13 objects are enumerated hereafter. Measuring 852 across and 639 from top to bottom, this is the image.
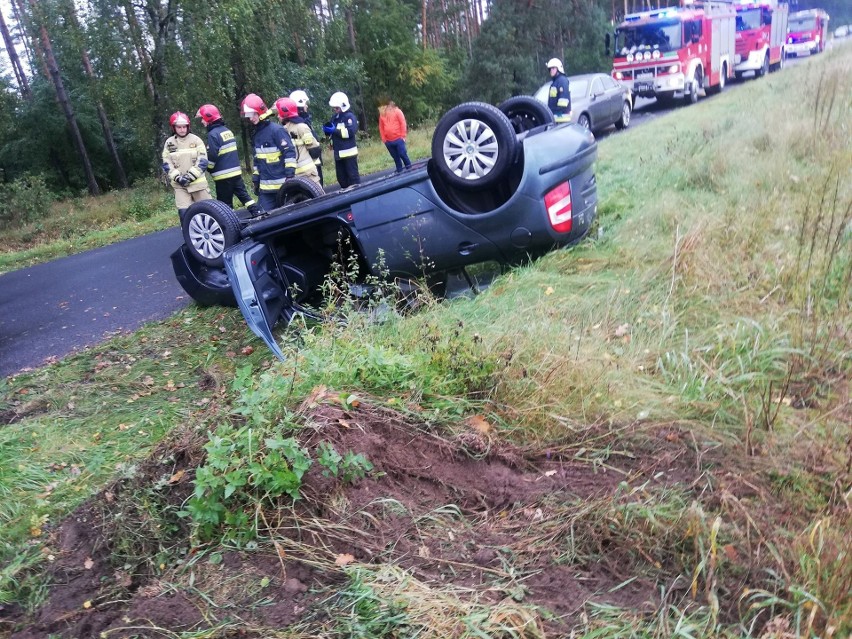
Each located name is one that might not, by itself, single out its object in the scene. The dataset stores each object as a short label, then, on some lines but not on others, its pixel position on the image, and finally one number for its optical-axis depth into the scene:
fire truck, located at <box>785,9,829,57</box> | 32.34
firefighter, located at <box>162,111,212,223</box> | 7.89
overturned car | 4.57
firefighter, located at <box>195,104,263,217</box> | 7.68
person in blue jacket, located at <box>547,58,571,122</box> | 10.24
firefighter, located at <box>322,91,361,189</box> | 8.99
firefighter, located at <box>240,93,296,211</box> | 7.42
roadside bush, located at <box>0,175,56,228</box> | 15.89
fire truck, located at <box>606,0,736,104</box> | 17.38
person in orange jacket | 11.14
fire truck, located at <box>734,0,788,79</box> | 22.62
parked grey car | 13.95
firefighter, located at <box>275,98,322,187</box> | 8.23
